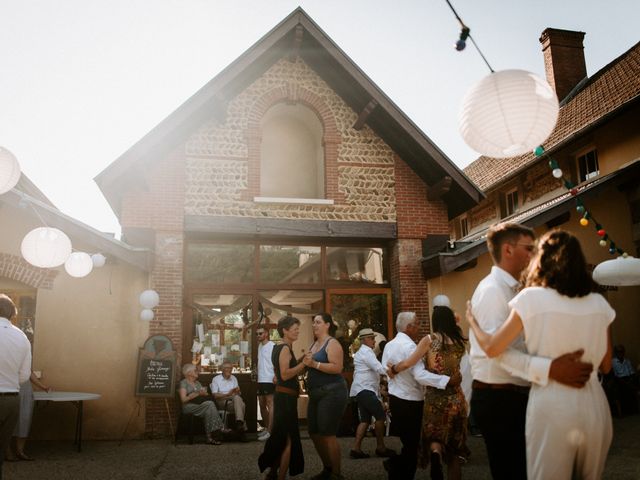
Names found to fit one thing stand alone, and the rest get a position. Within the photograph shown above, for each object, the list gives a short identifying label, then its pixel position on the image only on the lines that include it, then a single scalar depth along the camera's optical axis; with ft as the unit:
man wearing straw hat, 23.45
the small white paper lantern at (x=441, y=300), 30.17
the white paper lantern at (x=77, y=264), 26.55
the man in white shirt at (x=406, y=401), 15.39
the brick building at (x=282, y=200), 30.68
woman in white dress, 8.05
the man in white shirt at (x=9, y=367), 15.25
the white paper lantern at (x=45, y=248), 21.94
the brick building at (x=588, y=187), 32.76
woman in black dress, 17.90
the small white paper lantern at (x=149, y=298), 28.32
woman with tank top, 18.01
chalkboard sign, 27.68
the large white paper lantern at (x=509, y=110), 12.83
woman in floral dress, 16.29
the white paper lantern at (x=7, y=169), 17.39
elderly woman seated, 27.37
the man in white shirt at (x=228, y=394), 28.89
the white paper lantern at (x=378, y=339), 31.99
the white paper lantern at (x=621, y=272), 25.91
